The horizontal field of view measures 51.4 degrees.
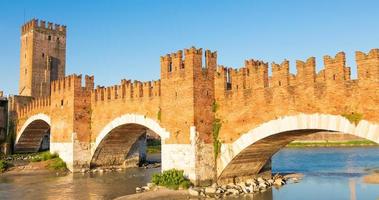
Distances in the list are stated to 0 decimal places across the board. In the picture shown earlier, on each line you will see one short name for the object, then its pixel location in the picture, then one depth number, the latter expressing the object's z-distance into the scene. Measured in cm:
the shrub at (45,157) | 3078
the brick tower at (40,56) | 4906
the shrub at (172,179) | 1852
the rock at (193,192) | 1731
